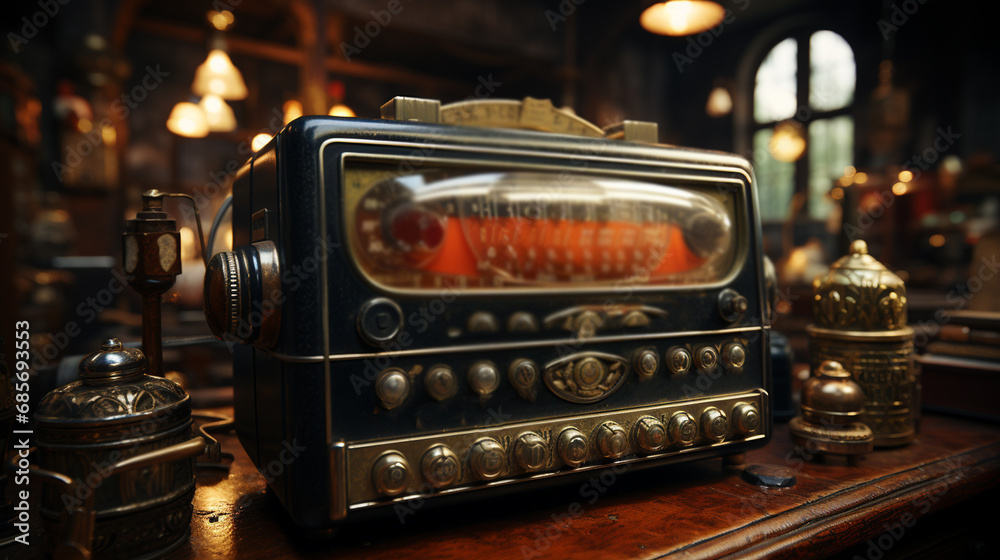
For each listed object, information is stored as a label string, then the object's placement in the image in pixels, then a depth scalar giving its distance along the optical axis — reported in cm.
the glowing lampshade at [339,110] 463
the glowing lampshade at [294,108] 461
